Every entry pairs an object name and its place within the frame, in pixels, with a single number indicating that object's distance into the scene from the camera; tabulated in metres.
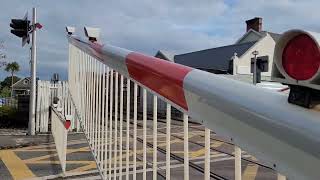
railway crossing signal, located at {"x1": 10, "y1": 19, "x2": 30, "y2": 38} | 9.55
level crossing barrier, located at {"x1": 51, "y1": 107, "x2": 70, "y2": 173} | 4.76
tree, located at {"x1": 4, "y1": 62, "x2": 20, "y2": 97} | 51.25
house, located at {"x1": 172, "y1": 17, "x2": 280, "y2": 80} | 20.96
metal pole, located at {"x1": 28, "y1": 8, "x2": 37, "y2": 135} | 9.22
